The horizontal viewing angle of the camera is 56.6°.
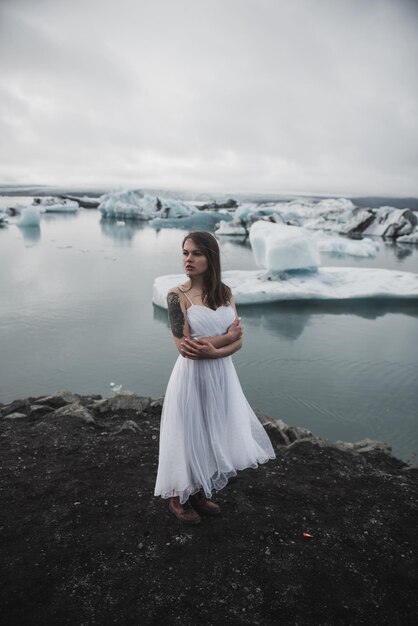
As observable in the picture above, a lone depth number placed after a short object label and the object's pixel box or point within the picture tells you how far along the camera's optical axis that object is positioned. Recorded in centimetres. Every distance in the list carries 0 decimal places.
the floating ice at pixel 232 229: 2878
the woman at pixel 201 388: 214
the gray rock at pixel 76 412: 383
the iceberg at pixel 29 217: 2688
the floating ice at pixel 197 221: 3284
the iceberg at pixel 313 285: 1001
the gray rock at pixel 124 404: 420
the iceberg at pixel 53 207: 4656
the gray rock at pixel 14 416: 394
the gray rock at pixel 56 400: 446
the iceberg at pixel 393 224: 2830
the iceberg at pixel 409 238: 2658
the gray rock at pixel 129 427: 363
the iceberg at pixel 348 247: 2019
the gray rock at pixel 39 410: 410
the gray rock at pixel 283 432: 374
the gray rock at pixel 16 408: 419
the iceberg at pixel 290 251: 1144
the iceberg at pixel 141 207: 3566
